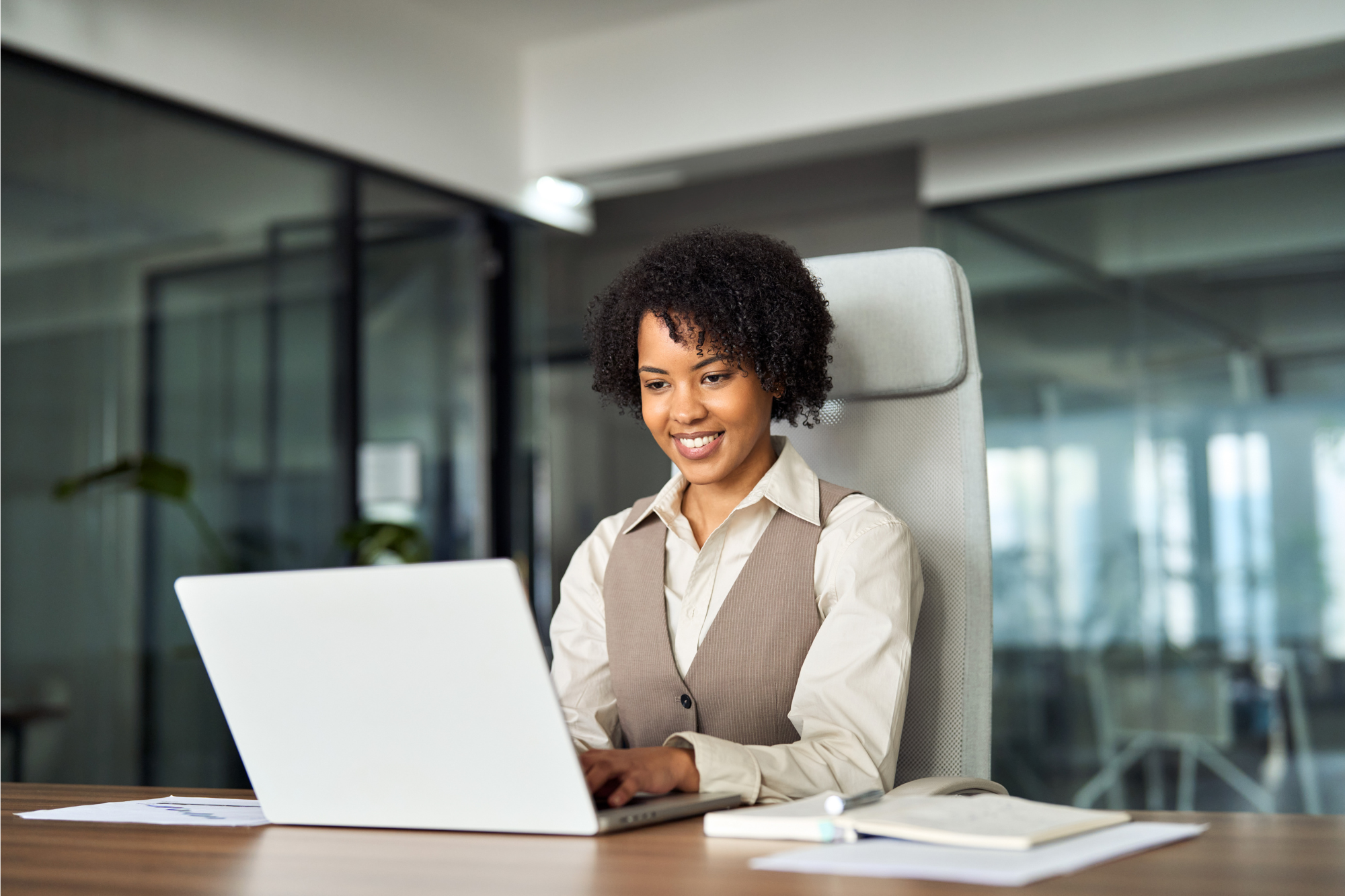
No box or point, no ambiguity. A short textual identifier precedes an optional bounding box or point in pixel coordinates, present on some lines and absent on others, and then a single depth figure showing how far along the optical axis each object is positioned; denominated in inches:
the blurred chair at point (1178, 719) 139.9
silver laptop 35.6
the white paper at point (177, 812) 44.7
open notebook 33.3
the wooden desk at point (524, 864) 30.1
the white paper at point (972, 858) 29.7
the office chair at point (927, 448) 60.7
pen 36.9
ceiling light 179.0
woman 52.7
